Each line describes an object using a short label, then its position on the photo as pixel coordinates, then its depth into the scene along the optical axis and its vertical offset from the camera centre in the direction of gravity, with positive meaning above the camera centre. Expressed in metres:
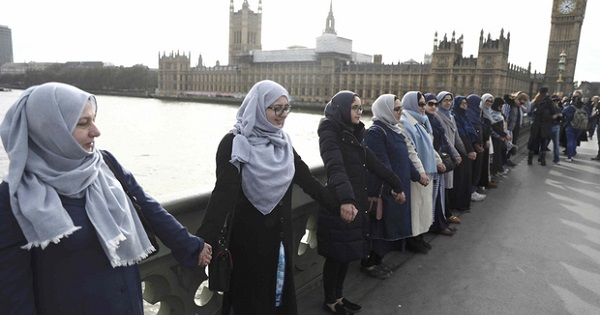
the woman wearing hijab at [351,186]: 2.50 -0.59
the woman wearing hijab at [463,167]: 4.94 -0.85
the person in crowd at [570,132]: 8.77 -0.72
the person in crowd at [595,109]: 10.32 -0.29
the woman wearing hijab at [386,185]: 3.15 -0.67
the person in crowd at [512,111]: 7.71 -0.30
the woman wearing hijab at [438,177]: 4.13 -0.81
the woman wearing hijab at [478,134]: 5.32 -0.52
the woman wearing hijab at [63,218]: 1.13 -0.38
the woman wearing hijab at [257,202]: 1.81 -0.50
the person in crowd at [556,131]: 8.02 -0.67
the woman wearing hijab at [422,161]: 3.47 -0.59
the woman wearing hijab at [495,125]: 5.97 -0.46
